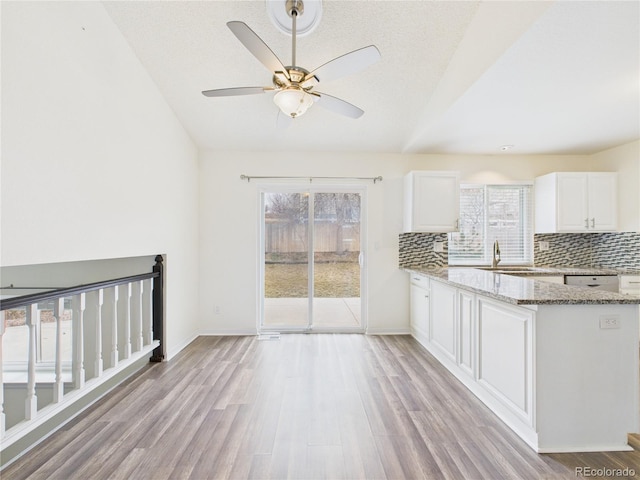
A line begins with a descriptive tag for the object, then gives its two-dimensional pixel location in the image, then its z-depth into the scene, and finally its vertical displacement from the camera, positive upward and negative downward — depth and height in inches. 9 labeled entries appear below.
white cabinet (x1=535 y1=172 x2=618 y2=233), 157.9 +19.8
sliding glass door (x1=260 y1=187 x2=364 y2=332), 173.3 -4.9
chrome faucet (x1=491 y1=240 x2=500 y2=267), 167.2 -6.8
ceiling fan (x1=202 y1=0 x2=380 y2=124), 73.7 +43.1
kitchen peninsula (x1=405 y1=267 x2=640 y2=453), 75.7 -30.5
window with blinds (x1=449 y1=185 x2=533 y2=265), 173.8 +10.0
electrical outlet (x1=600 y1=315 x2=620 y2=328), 76.3 -18.7
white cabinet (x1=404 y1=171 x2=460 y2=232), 155.9 +20.2
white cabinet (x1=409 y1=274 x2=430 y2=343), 145.3 -30.9
